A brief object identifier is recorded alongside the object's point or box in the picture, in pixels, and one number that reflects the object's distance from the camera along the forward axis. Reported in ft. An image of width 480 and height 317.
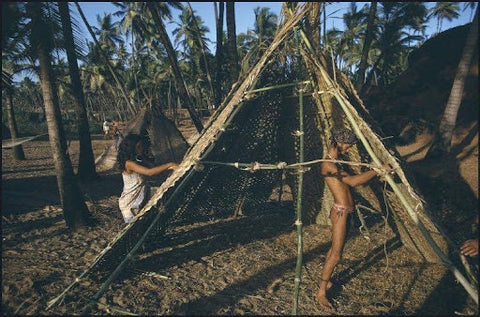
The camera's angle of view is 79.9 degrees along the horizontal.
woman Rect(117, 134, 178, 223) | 12.24
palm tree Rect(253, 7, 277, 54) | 84.51
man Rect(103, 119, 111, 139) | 35.97
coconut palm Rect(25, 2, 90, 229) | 13.60
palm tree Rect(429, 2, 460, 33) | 98.73
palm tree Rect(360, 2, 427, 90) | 65.05
